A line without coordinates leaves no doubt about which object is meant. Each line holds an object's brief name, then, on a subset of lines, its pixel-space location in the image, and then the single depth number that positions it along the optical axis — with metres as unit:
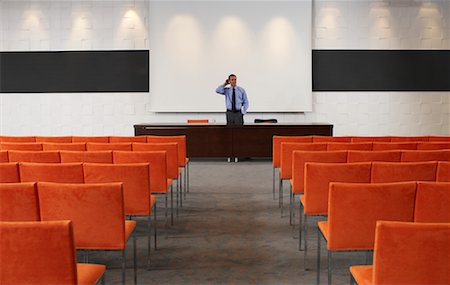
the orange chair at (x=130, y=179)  3.56
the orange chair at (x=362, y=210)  2.73
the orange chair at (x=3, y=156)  4.68
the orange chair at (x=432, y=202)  2.74
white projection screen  11.91
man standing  10.18
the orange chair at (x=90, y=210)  2.72
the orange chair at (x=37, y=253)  1.85
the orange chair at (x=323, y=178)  3.47
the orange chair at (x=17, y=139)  6.64
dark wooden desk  9.59
